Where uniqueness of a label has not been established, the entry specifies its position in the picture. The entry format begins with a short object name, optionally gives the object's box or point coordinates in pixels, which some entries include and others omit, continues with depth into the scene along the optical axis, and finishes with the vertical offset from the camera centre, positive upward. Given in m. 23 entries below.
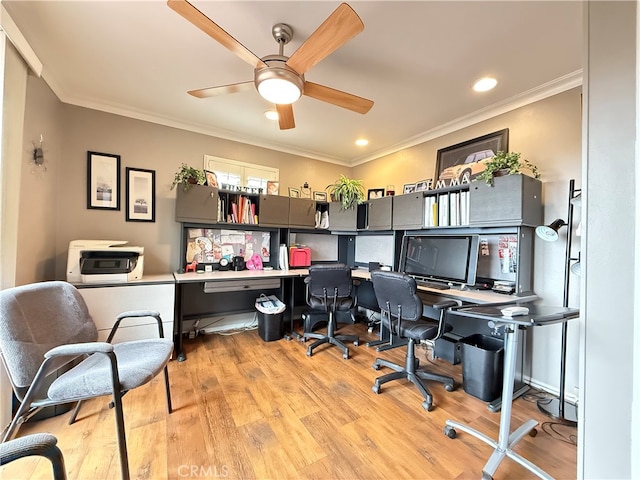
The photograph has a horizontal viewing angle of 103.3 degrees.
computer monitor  2.49 -0.17
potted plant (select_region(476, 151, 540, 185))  2.16 +0.67
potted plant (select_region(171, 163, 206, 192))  2.79 +0.66
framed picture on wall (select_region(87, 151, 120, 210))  2.59 +0.56
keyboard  2.43 -0.44
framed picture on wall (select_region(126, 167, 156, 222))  2.77 +0.45
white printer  2.13 -0.24
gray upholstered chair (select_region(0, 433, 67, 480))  0.65 -0.57
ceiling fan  1.23 +1.07
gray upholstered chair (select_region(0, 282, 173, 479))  1.16 -0.63
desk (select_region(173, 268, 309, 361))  2.53 -0.46
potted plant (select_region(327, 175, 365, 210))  3.45 +0.65
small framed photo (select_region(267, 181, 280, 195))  3.41 +0.68
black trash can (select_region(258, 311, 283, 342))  2.92 -1.02
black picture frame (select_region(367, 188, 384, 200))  3.54 +0.67
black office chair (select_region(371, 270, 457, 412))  1.89 -0.65
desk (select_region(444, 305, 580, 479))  1.19 -0.63
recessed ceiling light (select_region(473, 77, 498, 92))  2.12 +1.37
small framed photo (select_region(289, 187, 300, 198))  3.79 +0.70
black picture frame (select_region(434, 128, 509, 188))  2.49 +0.99
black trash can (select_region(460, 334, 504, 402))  1.88 -0.97
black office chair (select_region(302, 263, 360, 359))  2.59 -0.55
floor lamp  1.75 -0.35
